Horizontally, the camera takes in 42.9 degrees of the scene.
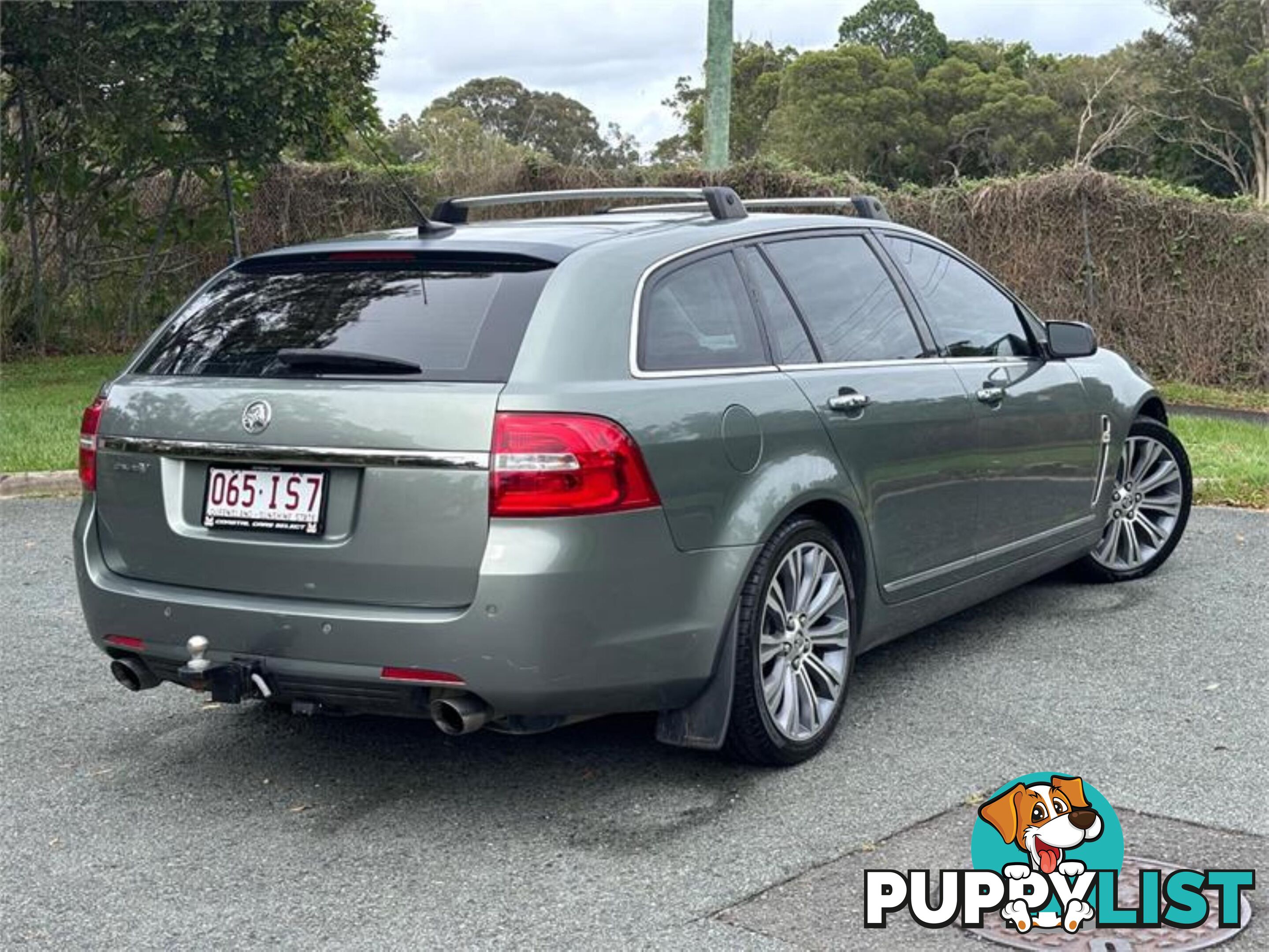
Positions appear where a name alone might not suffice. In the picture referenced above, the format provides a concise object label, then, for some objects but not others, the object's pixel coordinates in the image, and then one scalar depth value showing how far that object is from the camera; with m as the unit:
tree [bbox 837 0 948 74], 62.16
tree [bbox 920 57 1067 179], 53.12
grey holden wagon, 4.08
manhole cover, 3.59
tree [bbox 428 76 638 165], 64.38
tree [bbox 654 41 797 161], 60.78
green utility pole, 17.31
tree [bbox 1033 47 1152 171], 49.69
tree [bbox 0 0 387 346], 14.02
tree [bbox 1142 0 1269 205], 48.59
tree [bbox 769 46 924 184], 54.78
